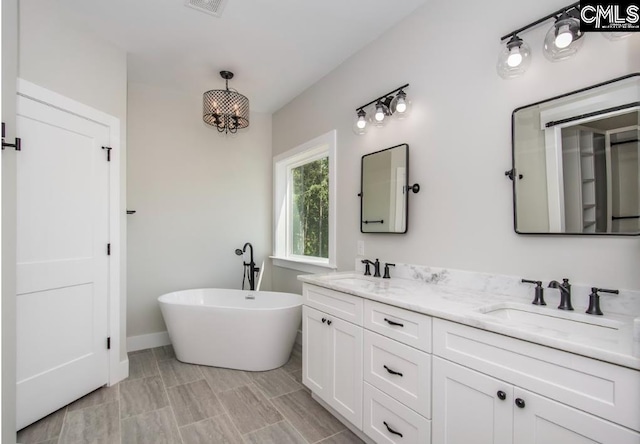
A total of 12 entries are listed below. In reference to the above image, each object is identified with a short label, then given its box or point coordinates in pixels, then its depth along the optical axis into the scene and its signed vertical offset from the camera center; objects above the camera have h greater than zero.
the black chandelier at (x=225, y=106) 2.92 +1.13
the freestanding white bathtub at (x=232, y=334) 2.75 -0.92
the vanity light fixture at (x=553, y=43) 1.35 +0.81
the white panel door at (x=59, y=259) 2.00 -0.20
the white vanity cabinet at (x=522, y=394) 0.92 -0.56
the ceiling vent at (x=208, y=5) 2.12 +1.50
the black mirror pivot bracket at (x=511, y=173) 1.61 +0.27
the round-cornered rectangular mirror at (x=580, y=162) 1.27 +0.29
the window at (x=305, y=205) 3.02 +0.27
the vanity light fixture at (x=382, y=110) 2.16 +0.85
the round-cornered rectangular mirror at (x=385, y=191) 2.23 +0.28
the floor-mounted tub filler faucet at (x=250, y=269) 3.68 -0.48
